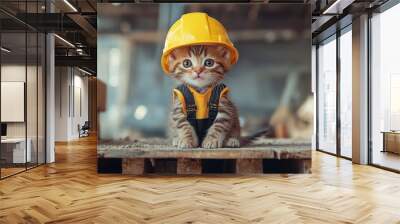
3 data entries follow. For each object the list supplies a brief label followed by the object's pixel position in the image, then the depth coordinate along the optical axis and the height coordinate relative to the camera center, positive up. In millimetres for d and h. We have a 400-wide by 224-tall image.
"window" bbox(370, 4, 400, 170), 6613 +417
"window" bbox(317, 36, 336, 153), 9438 +440
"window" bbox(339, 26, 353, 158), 8344 +449
